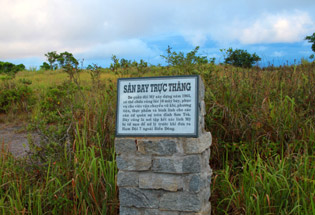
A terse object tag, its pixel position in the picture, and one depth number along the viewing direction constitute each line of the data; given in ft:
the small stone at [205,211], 11.09
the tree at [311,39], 83.05
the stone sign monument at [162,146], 10.85
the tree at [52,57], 80.72
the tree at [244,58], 64.87
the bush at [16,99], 31.73
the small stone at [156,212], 11.14
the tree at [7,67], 77.73
